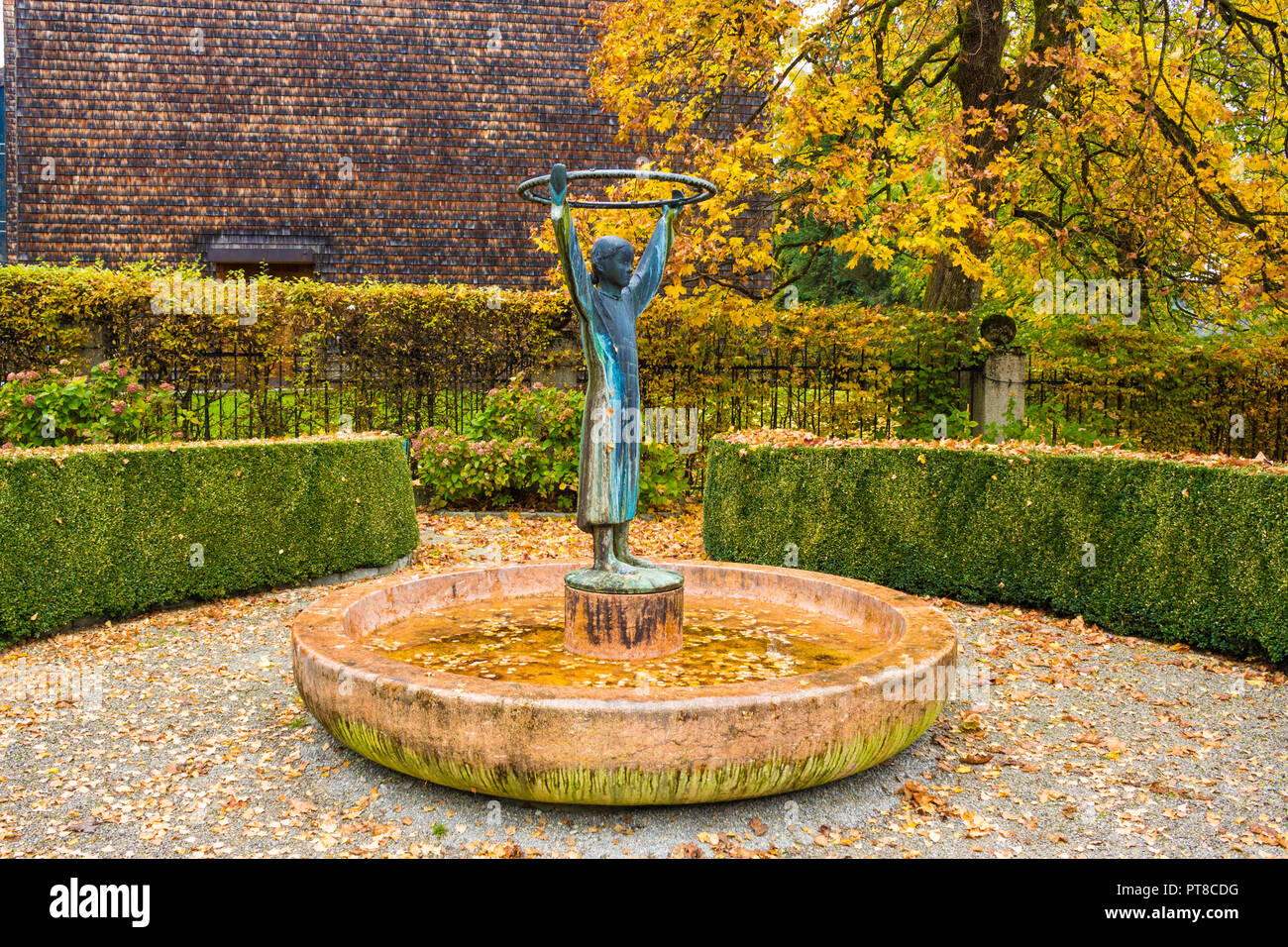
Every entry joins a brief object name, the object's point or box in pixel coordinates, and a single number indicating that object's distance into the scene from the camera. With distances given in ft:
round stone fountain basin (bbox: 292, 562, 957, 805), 13.50
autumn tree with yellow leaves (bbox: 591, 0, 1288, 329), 34.78
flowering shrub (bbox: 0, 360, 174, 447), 33.19
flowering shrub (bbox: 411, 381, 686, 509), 39.58
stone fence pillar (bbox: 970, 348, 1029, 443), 40.57
